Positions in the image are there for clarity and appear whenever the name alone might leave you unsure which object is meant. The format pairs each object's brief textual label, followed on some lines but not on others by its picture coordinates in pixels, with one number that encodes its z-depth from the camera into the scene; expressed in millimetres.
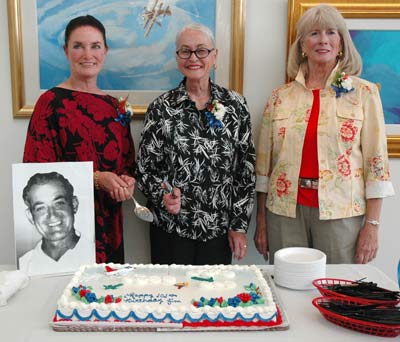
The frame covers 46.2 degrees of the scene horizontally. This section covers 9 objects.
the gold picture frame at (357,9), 2008
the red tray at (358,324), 1001
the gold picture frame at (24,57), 2010
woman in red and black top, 1742
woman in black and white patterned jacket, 1808
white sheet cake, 1044
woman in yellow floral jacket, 1795
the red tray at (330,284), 1065
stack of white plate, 1250
